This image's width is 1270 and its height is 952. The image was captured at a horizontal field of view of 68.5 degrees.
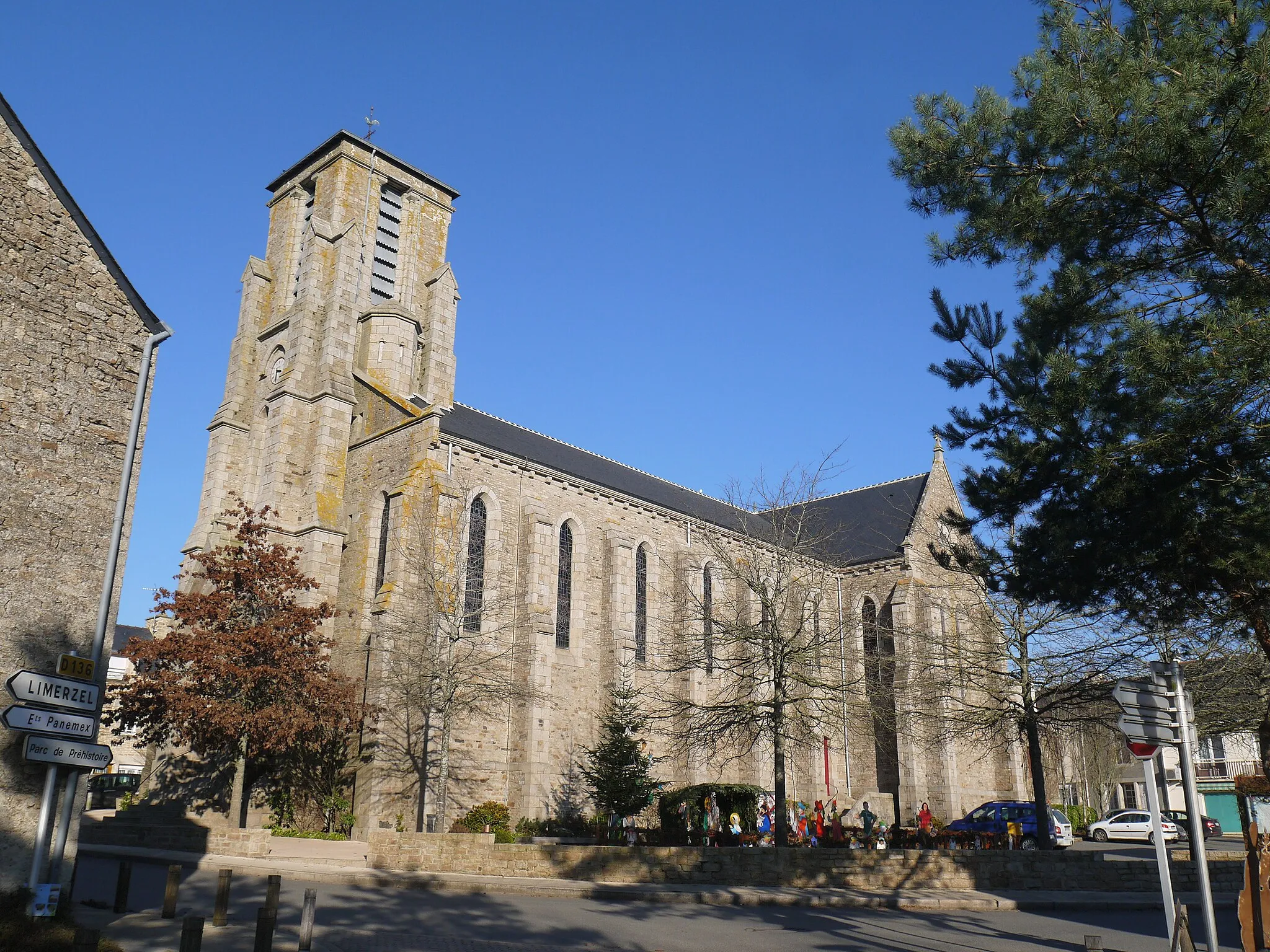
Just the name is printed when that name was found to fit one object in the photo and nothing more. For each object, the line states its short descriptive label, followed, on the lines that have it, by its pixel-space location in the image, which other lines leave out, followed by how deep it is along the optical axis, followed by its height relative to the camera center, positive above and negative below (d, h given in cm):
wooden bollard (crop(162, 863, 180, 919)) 1212 -157
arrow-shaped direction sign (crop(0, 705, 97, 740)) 838 +39
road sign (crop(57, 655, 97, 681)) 936 +96
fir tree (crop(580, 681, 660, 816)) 2588 +13
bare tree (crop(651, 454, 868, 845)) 2231 +305
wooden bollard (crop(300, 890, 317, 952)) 988 -157
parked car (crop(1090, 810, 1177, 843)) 3478 -168
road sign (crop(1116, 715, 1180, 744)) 899 +45
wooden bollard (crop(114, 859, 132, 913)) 1224 -156
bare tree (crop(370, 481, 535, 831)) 2405 +303
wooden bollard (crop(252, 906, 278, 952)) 898 -151
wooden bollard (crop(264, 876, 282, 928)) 1061 -137
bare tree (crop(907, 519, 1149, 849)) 2245 +257
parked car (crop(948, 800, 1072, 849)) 2941 -128
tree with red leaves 2142 +214
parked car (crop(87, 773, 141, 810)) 3312 -82
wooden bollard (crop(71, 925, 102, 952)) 695 -127
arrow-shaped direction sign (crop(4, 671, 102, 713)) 855 +67
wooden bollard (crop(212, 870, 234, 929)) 1146 -157
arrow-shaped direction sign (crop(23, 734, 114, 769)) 887 +12
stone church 2658 +818
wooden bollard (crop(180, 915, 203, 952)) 811 -141
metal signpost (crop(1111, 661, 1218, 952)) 884 +57
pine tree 803 +474
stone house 1026 +397
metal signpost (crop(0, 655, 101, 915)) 862 +37
